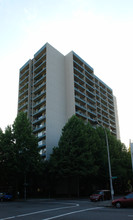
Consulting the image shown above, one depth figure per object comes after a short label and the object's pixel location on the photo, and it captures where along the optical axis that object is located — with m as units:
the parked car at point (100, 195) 24.36
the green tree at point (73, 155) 31.62
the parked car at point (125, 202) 16.01
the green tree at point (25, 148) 31.73
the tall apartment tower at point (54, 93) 44.93
